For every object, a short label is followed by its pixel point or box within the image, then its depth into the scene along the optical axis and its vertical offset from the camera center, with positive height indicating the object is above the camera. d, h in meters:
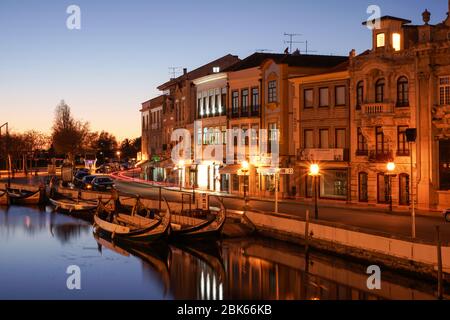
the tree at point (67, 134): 110.94 +4.62
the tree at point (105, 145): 134.38 +3.30
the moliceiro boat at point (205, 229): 34.69 -3.80
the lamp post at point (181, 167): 63.21 -0.80
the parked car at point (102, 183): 60.03 -2.23
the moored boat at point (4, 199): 62.41 -3.69
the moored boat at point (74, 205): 52.03 -3.75
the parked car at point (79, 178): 65.43 -1.97
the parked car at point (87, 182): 61.60 -2.15
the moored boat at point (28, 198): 61.41 -3.56
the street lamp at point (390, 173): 36.91 -1.02
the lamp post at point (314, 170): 32.78 -0.65
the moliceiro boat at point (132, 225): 34.56 -3.79
